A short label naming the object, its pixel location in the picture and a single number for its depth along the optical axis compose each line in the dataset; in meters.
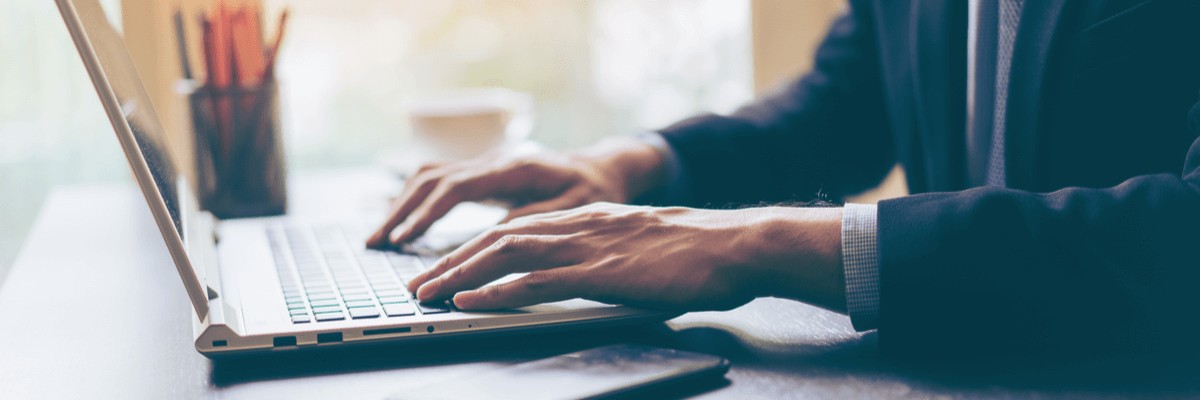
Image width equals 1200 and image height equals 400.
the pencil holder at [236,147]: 1.19
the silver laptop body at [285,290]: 0.60
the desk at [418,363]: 0.55
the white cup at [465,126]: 1.29
